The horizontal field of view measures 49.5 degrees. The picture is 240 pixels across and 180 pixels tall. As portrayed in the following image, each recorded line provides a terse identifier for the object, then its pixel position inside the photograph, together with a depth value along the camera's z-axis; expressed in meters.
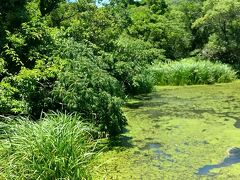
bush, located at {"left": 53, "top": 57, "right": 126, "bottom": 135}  4.68
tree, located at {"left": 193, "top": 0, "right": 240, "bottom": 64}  12.38
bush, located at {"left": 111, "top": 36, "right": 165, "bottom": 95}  7.87
